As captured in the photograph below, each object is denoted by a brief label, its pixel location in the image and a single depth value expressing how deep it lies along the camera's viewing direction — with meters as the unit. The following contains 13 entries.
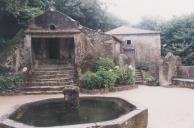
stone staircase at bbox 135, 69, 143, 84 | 10.68
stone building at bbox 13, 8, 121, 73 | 9.28
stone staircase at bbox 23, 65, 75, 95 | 8.04
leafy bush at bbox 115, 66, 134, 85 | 8.59
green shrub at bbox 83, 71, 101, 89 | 8.03
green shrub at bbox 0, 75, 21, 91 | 8.03
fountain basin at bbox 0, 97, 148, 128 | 3.45
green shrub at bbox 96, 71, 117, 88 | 8.08
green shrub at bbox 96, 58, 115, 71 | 9.07
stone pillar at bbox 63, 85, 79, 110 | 4.62
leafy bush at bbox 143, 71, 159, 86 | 10.24
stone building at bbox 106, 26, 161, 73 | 13.22
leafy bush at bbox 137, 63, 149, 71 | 12.74
